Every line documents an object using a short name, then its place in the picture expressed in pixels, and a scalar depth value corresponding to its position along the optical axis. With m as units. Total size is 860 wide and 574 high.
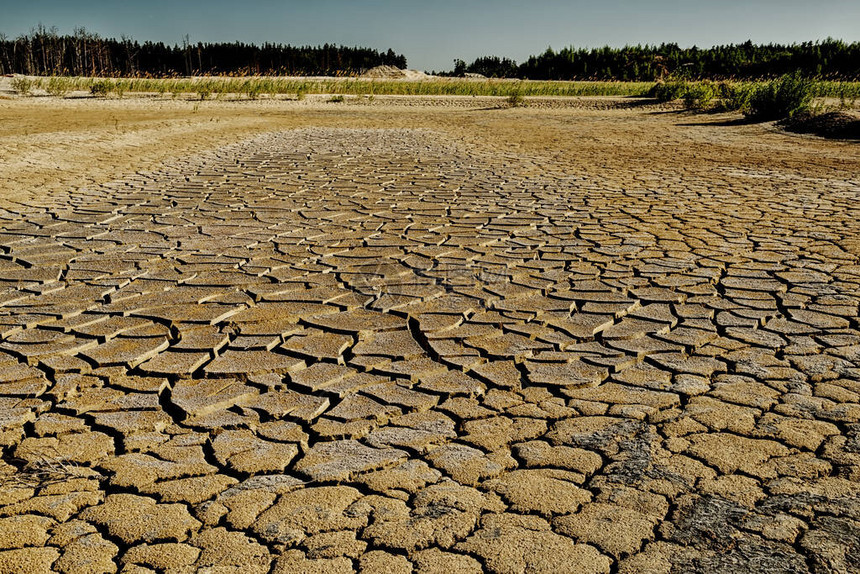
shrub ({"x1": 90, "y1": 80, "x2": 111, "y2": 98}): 21.81
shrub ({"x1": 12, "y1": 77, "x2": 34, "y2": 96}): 22.00
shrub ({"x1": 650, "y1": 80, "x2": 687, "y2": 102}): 21.58
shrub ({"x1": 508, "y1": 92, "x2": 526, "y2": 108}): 21.23
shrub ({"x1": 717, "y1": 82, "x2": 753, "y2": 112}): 17.44
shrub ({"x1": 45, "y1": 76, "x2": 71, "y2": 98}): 22.26
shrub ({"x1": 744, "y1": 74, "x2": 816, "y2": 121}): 15.09
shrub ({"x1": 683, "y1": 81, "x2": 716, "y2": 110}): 18.52
